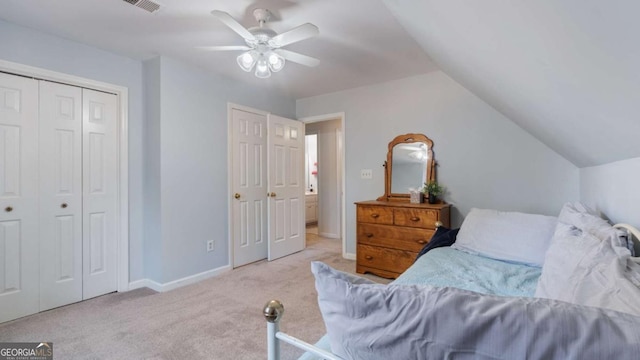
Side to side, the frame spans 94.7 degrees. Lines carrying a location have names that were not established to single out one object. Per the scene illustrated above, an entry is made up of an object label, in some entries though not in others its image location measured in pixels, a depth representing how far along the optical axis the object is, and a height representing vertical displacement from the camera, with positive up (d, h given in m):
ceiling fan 1.91 +0.98
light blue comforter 1.45 -0.52
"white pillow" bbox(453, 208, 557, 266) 1.79 -0.37
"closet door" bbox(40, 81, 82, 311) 2.46 -0.11
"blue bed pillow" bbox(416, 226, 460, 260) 2.29 -0.47
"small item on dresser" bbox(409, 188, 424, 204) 3.23 -0.18
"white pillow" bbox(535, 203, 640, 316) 0.75 -0.28
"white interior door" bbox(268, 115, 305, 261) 3.97 -0.09
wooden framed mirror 3.41 +0.17
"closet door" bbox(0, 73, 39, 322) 2.26 -0.12
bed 0.47 -0.26
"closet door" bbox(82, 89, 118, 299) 2.69 -0.10
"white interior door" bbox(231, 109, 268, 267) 3.57 -0.08
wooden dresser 2.92 -0.54
